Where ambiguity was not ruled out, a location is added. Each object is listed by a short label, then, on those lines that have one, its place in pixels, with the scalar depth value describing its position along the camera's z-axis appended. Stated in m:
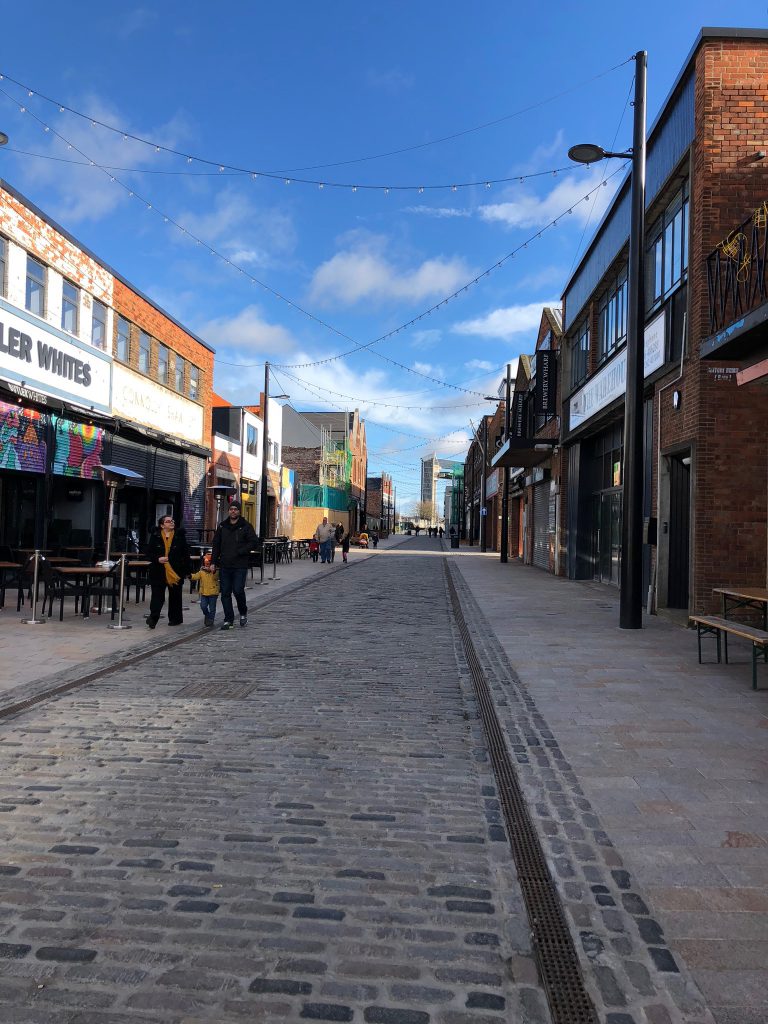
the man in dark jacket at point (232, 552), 10.38
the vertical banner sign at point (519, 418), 28.22
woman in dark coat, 10.29
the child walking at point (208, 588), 10.61
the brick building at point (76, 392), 14.72
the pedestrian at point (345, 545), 28.12
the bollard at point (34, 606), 10.53
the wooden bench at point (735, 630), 6.69
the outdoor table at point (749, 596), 8.03
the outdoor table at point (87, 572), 10.86
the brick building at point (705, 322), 10.55
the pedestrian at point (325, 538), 27.12
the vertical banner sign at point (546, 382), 22.39
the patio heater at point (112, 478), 12.30
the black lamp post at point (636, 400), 10.39
